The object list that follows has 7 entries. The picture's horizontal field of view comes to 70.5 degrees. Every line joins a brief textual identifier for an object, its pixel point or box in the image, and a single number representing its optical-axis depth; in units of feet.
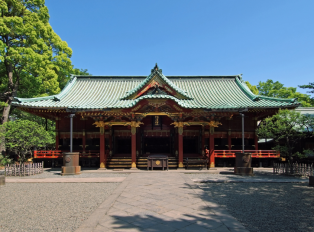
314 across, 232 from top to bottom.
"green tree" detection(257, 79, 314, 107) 126.11
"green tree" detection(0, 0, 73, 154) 70.69
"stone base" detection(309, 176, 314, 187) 38.04
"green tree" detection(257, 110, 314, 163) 47.75
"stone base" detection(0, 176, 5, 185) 40.09
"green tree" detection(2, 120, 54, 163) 48.83
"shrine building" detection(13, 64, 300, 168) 58.85
